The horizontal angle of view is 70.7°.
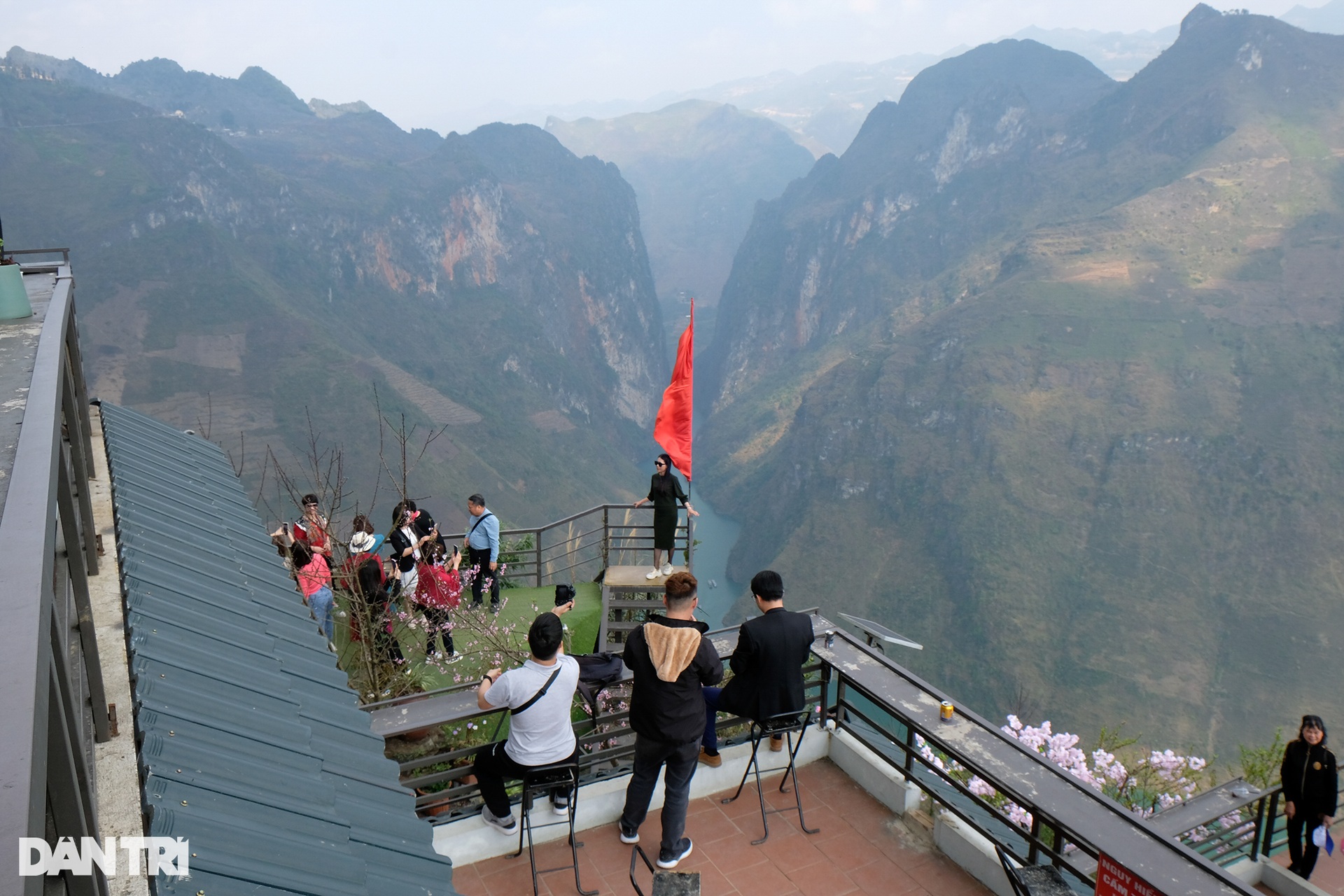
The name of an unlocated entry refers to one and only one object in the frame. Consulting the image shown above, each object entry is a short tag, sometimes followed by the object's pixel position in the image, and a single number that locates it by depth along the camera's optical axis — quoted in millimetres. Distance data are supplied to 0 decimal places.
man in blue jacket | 10117
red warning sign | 3924
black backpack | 5258
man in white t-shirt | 4586
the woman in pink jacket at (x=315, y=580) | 7379
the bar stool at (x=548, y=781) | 4660
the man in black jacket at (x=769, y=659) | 5074
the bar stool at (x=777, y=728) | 5332
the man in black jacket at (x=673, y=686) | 4672
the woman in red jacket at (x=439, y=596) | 8641
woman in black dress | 9781
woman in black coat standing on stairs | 6508
